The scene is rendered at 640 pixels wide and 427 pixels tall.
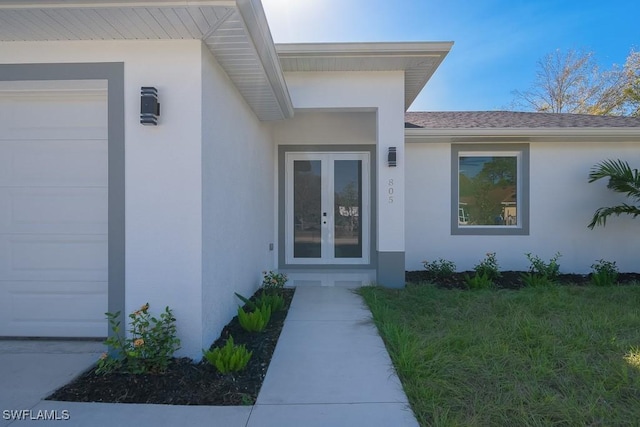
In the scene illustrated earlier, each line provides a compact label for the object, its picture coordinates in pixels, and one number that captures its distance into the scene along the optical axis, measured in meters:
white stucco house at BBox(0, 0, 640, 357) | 3.33
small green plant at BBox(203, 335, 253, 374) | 3.13
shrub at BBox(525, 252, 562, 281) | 6.91
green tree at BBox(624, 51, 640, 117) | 18.70
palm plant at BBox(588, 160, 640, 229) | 6.57
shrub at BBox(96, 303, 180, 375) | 3.05
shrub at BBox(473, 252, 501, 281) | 6.94
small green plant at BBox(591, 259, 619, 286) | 6.52
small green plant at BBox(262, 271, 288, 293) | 6.19
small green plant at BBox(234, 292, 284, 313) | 4.77
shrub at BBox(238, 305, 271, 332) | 4.18
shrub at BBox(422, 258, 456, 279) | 7.11
